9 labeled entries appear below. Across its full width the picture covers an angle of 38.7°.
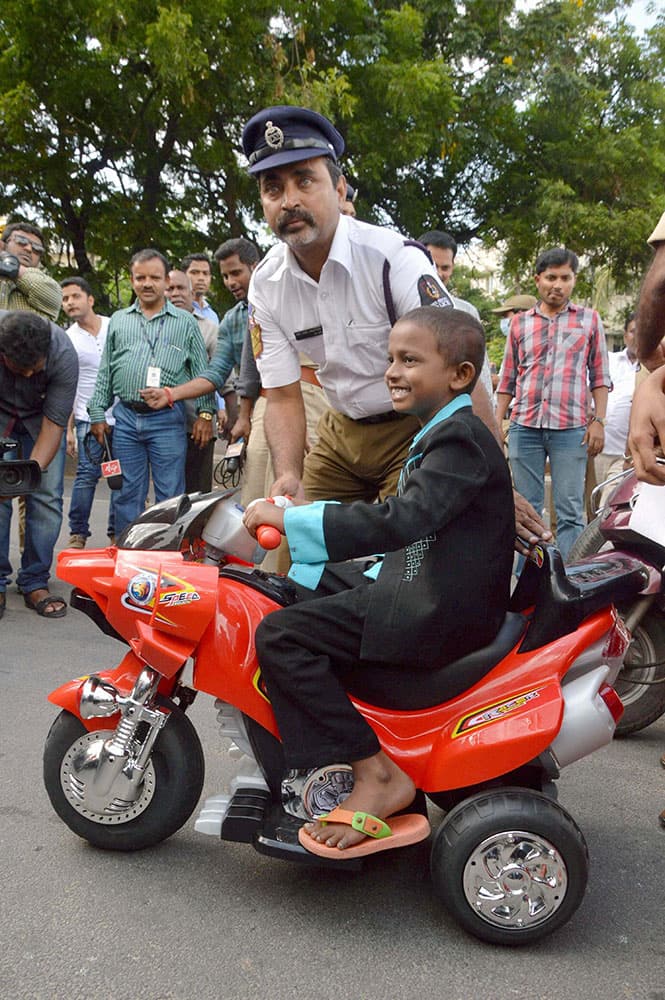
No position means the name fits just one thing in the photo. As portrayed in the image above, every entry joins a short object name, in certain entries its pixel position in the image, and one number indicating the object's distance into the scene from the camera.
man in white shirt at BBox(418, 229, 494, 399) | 6.12
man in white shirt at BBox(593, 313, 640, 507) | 6.80
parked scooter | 3.63
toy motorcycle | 2.42
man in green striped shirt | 6.30
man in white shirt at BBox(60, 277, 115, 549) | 7.16
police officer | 3.04
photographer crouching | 5.20
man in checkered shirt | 6.07
